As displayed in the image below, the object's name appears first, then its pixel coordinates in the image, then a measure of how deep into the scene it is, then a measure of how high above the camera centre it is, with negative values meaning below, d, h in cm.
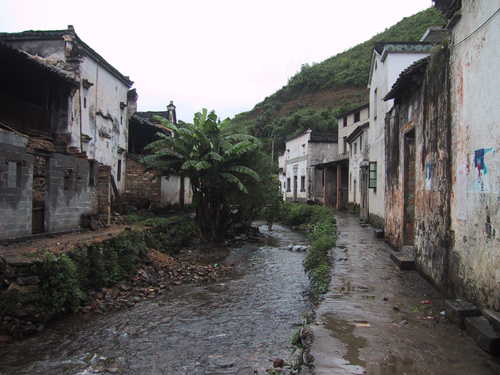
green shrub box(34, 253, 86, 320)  736 -193
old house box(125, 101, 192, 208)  1975 +48
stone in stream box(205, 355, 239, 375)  541 -253
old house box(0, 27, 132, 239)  945 +213
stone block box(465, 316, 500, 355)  406 -153
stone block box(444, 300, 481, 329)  484 -147
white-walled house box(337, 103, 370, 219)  1856 +267
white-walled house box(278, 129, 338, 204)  3195 +279
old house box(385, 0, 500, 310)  471 +59
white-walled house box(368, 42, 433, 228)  1374 +381
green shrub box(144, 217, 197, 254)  1375 -171
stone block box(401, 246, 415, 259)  872 -135
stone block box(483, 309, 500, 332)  420 -138
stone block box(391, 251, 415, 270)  818 -146
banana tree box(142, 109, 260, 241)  1581 +139
